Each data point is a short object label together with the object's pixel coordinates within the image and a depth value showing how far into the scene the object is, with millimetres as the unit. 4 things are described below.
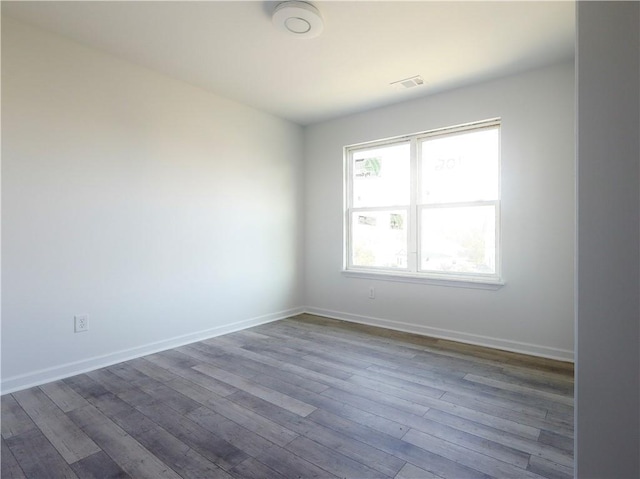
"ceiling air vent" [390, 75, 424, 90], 3131
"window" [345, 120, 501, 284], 3281
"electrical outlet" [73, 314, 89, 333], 2551
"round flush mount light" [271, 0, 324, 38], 2096
